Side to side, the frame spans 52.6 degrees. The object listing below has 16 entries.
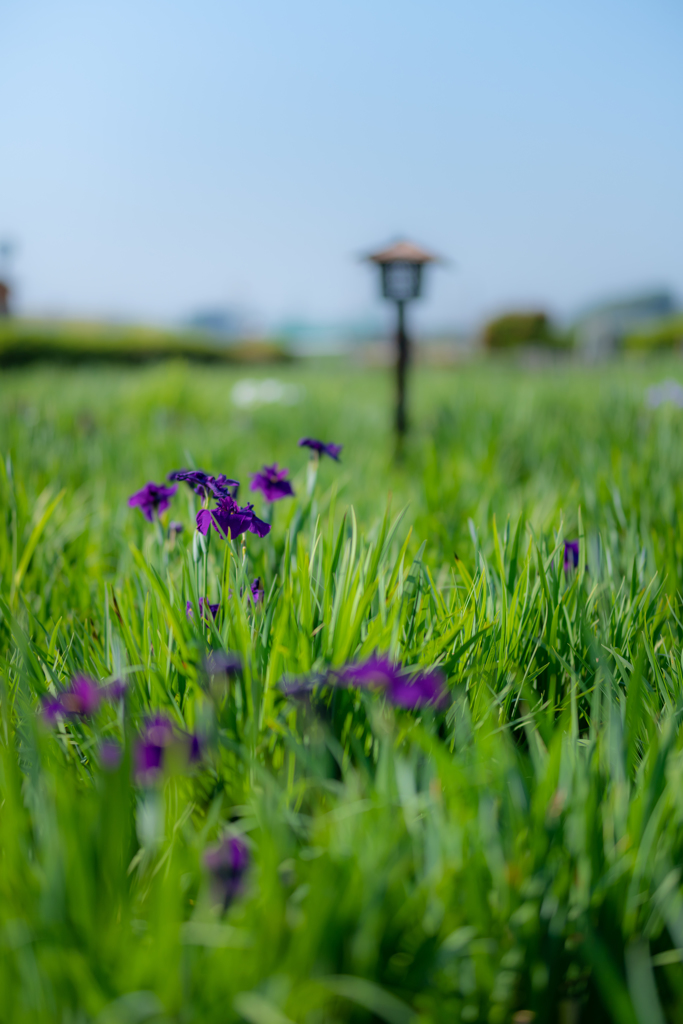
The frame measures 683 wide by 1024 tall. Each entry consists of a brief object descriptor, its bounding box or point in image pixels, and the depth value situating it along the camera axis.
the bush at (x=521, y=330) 26.80
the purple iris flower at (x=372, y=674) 1.00
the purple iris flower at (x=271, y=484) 1.80
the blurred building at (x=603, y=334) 22.20
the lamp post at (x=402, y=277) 4.79
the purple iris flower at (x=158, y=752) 0.92
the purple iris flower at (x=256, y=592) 1.55
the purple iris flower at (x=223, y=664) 1.13
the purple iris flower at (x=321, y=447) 1.88
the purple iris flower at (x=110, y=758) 0.83
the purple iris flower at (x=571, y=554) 1.95
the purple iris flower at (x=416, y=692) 0.98
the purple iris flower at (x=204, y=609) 1.40
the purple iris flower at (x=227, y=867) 0.88
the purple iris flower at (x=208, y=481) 1.44
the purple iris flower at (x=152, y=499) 1.79
